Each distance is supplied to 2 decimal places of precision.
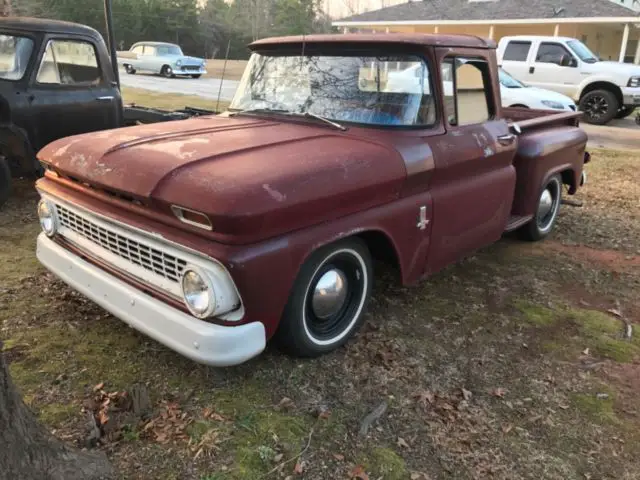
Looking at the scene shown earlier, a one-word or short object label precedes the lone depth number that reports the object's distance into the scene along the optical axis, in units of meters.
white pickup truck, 13.98
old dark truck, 5.80
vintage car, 28.53
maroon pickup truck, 2.61
